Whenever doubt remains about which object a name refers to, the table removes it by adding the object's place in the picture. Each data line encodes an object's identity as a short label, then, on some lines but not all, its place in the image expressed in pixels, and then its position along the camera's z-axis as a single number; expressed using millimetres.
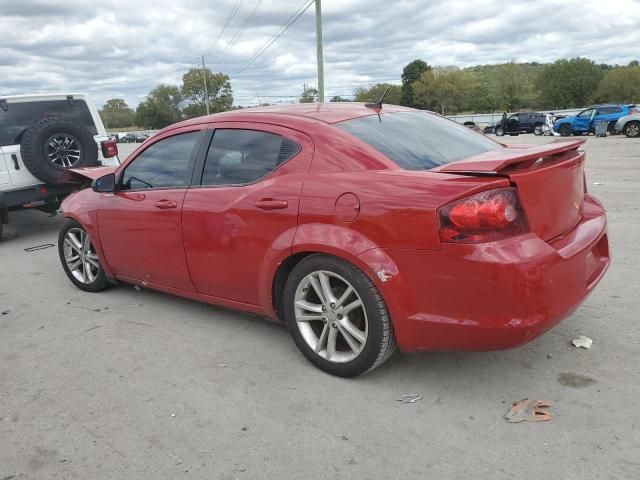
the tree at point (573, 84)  94875
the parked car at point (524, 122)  34594
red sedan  2576
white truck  7359
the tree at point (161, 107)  90188
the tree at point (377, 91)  80750
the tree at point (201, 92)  83188
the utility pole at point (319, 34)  23828
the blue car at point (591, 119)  25469
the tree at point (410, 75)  107812
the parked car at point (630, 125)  23234
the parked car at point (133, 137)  72375
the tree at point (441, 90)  99750
